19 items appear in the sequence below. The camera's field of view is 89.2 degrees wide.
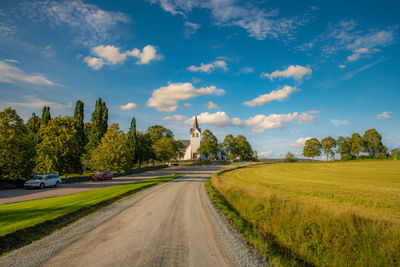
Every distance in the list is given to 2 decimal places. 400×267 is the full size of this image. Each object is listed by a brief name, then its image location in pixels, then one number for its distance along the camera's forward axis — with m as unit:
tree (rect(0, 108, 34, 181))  24.79
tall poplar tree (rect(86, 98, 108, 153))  42.84
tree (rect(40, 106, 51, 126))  40.65
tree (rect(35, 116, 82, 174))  30.73
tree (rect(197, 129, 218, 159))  87.06
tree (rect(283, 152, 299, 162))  100.69
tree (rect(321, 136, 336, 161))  97.88
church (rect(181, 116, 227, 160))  95.88
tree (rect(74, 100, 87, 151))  43.09
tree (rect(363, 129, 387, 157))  84.81
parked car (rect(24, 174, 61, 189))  22.58
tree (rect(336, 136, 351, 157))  95.00
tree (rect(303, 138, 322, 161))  100.12
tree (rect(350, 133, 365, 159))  88.62
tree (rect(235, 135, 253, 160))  99.69
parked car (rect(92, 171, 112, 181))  32.09
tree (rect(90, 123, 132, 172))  37.19
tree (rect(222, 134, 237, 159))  99.25
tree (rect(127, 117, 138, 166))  52.48
